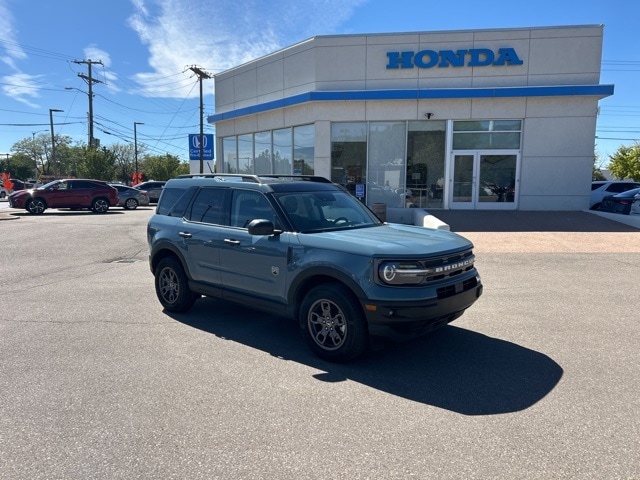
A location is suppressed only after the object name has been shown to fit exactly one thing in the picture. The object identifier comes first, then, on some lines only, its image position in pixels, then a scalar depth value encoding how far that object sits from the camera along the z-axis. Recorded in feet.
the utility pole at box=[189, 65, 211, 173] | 122.85
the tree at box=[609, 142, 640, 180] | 174.29
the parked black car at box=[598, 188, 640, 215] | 51.23
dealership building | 55.16
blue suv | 13.16
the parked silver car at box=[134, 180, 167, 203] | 100.99
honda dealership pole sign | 74.79
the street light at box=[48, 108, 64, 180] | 199.33
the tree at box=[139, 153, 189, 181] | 276.82
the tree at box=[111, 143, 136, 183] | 299.58
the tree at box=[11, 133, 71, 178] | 319.88
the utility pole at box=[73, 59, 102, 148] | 137.59
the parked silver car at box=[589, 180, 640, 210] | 64.69
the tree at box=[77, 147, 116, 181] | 154.92
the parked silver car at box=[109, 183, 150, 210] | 86.63
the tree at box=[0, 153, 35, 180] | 289.12
